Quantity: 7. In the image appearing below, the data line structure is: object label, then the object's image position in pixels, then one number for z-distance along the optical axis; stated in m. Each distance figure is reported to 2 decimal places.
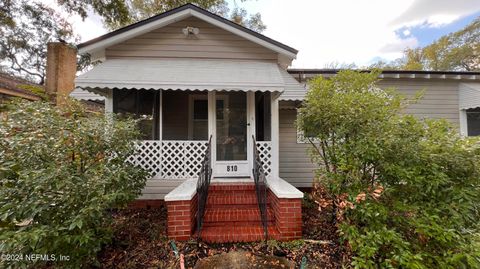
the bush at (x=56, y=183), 2.63
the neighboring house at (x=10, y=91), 9.48
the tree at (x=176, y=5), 11.59
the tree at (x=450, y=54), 21.23
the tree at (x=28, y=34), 14.02
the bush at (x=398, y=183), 2.69
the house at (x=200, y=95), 4.80
